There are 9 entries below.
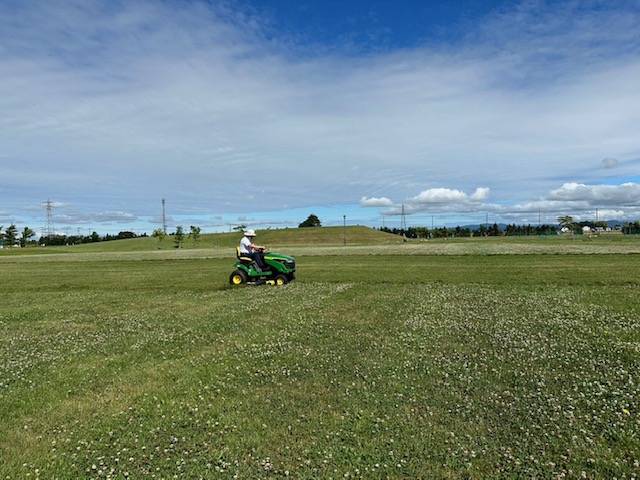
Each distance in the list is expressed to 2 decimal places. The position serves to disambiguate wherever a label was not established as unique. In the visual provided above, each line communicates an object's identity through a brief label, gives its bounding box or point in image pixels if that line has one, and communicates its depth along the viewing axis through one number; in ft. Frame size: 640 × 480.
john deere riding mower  79.36
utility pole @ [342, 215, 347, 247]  404.53
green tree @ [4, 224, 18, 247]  522.06
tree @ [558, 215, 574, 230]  461.78
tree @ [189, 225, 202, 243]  453.70
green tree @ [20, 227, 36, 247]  532.77
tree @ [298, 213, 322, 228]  591.37
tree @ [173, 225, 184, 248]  432.25
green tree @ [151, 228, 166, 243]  447.34
